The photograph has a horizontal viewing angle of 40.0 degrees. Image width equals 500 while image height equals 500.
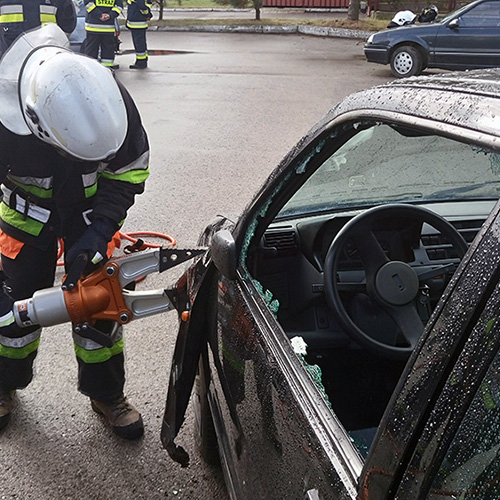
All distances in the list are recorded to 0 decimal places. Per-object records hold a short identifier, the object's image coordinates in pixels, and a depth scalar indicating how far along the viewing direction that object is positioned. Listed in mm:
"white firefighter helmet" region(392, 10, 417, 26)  12002
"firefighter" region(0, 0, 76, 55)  6477
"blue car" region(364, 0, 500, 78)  10062
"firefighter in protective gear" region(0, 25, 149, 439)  2279
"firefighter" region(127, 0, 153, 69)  11648
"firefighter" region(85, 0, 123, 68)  10492
